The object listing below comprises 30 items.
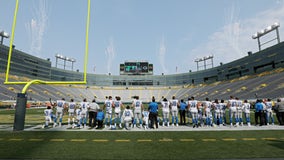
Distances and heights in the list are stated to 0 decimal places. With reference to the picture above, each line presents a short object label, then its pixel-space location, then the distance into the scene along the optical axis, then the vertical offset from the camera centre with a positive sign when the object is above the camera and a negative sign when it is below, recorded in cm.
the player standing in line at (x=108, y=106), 998 -13
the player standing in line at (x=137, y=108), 980 -23
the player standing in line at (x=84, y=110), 1013 -39
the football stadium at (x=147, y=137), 471 -135
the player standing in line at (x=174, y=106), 1054 -11
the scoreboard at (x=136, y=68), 6247 +1327
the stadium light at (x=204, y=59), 7075 +1967
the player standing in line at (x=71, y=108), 1080 -29
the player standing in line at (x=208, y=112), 1051 -47
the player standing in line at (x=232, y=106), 1065 -8
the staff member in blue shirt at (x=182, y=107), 1077 -17
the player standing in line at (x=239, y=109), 1074 -30
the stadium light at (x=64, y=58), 6825 +1895
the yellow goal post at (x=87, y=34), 944 +387
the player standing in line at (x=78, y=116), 992 -76
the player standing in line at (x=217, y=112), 1079 -47
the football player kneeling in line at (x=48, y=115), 981 -68
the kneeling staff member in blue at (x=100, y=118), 961 -81
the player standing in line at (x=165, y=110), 1038 -36
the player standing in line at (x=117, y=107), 992 -19
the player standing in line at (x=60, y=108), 1048 -28
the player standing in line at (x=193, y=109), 1010 -28
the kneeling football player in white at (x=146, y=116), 973 -73
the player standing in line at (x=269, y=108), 1134 -20
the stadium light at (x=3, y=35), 4580 +1876
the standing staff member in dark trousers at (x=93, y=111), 991 -43
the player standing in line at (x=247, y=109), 1054 -28
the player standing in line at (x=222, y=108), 1086 -22
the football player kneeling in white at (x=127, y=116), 930 -67
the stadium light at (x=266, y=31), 4565 +2101
